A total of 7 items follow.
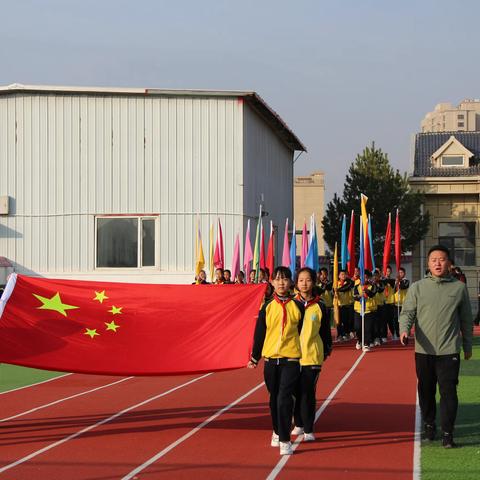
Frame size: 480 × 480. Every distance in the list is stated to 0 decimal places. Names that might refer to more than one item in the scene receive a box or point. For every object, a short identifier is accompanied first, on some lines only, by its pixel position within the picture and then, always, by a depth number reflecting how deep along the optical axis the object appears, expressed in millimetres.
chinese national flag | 10547
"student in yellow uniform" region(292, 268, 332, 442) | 9984
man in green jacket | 9562
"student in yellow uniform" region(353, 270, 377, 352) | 22156
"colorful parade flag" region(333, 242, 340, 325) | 24002
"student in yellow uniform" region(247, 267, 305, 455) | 9500
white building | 26156
